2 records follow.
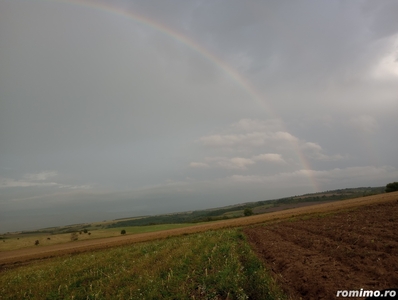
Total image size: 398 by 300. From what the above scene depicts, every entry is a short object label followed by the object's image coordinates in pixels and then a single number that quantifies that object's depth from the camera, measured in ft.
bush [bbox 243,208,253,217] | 363.35
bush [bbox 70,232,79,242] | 285.37
